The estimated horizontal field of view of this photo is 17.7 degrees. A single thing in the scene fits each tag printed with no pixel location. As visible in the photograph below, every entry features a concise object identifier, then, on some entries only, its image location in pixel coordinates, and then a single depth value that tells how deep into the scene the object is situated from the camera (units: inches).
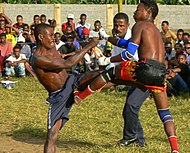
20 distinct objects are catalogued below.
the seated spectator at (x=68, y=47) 663.6
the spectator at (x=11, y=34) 725.3
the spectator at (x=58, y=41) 679.9
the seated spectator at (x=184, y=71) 544.1
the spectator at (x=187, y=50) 576.4
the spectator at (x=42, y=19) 750.4
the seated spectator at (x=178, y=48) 587.4
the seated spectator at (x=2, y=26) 738.2
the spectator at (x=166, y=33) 694.5
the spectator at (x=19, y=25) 755.5
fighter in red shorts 286.8
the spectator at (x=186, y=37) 643.6
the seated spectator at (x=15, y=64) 666.8
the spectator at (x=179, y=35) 675.5
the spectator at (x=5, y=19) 767.7
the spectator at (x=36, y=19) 760.3
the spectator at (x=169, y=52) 617.3
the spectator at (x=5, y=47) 690.8
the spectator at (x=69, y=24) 774.5
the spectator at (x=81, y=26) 750.7
